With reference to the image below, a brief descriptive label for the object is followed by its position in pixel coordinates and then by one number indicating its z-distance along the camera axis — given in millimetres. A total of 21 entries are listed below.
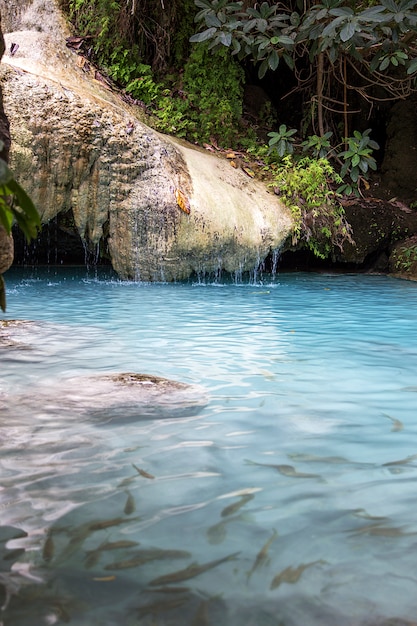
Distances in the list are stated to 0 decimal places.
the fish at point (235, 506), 2215
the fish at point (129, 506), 2215
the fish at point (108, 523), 2084
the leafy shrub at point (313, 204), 10664
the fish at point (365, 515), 2197
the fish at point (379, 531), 2080
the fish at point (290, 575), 1806
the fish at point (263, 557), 1872
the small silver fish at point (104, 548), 1878
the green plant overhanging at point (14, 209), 1376
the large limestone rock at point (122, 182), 8992
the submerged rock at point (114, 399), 3236
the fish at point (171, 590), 1739
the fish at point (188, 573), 1788
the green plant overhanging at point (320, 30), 8922
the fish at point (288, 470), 2537
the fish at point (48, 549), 1888
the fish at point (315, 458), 2691
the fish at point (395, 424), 3096
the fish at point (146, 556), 1864
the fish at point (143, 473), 2510
